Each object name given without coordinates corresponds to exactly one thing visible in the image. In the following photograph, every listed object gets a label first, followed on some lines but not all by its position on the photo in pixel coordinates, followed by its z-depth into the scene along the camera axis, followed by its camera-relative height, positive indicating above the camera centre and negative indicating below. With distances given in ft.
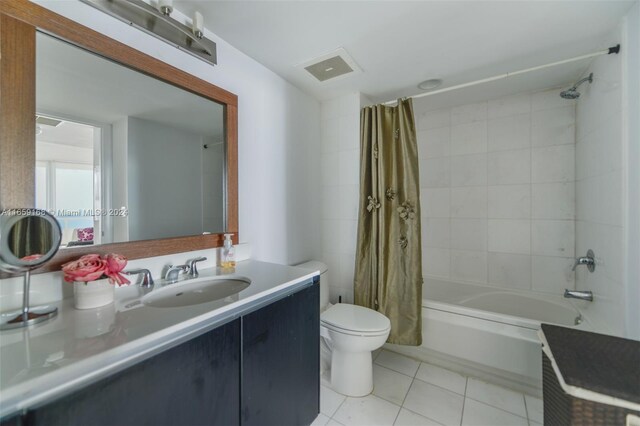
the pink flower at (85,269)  2.52 -0.60
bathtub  4.91 -2.79
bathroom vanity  1.65 -1.31
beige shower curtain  5.90 -0.29
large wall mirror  2.65 +0.95
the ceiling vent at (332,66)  5.13 +3.32
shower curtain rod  4.25 +2.85
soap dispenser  4.40 -0.79
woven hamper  2.52 -1.84
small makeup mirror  2.27 -0.34
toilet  4.83 -2.69
